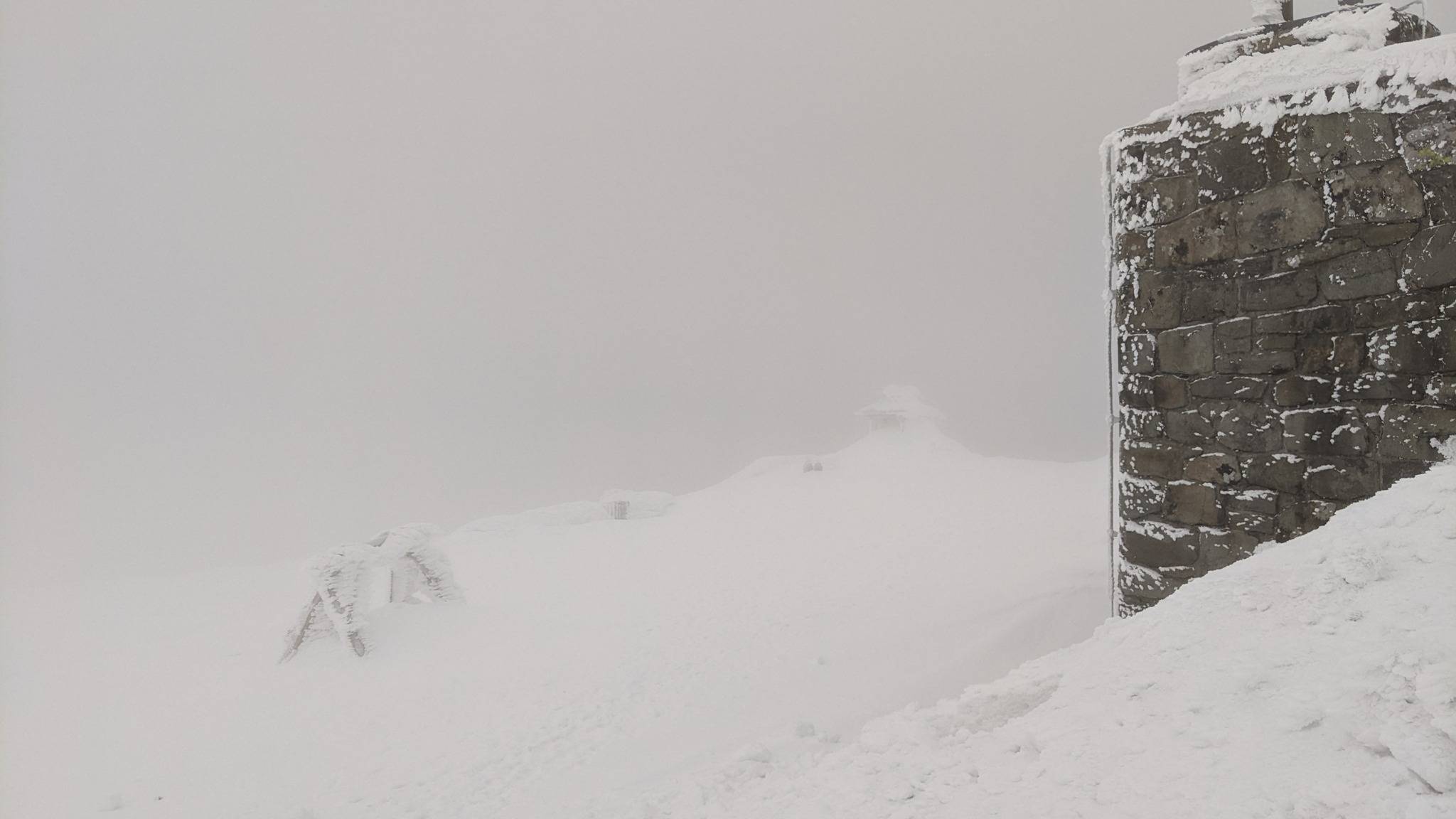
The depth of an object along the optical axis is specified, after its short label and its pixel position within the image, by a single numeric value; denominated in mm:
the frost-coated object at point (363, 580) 9070
